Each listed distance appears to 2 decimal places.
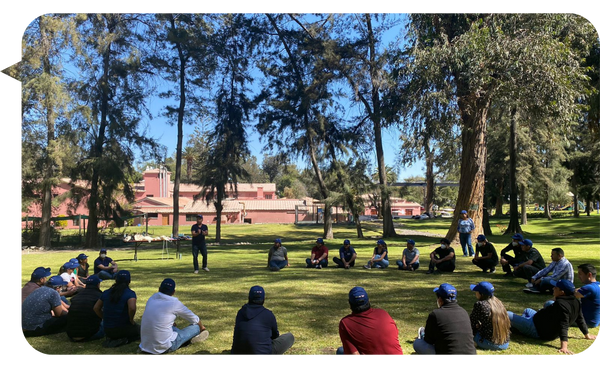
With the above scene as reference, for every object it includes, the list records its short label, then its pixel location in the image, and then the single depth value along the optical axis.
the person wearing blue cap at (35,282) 6.07
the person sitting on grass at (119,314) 5.38
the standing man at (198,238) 11.63
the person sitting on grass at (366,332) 3.87
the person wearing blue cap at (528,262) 8.84
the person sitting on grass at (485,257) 10.65
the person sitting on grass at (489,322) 4.87
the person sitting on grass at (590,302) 5.54
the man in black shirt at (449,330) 4.11
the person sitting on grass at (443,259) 10.80
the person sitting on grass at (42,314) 5.76
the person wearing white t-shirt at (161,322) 4.90
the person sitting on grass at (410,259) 11.62
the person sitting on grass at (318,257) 12.90
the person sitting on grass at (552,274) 7.36
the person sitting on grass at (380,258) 12.34
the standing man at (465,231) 13.70
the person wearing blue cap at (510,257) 9.59
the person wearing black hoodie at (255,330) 4.31
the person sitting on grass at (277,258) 12.47
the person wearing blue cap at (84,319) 5.60
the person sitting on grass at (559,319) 5.08
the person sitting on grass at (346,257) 12.74
